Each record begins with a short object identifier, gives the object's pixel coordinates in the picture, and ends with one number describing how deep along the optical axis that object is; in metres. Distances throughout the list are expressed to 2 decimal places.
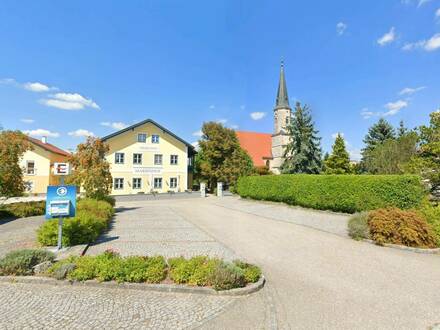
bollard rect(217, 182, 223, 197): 31.55
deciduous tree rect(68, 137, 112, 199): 14.79
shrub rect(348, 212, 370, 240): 8.94
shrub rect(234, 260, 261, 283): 5.09
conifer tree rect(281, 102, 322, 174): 28.66
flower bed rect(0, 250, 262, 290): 4.90
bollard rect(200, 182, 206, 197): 30.85
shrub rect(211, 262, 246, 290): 4.77
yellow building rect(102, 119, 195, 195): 33.19
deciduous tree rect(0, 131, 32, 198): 14.10
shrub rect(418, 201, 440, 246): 7.92
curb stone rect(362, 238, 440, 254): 7.39
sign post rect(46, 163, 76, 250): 7.27
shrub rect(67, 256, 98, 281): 5.07
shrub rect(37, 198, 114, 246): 7.88
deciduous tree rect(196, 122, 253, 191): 34.41
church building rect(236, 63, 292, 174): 50.28
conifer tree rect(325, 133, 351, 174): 38.62
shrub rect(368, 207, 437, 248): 7.73
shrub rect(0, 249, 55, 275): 5.35
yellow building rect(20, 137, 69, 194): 32.34
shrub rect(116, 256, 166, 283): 5.02
